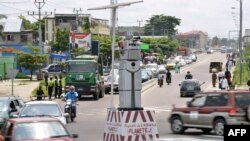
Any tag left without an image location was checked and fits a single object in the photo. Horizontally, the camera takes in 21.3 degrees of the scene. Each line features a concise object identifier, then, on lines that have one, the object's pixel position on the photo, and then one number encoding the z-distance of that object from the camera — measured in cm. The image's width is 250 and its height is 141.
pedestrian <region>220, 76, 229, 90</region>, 4594
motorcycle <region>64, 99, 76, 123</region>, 3060
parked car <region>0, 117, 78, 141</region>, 1539
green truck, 4775
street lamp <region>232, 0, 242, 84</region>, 6915
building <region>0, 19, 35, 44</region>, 11962
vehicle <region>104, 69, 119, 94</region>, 5594
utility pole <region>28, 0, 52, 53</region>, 9468
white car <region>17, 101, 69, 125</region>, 2358
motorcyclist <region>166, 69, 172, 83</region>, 6831
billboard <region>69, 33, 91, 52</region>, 9512
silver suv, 2230
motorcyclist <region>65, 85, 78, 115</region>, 3073
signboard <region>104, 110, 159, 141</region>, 1670
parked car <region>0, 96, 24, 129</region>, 2571
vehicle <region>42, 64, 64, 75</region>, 8212
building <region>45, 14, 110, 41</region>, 13888
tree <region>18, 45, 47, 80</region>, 7400
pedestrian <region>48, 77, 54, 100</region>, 4981
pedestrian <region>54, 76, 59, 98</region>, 4971
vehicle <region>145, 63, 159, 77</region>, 8600
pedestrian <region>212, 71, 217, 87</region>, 5991
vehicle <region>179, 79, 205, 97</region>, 5100
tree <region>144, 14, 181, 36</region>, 19762
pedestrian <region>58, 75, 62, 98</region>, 4959
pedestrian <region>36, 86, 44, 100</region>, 4690
